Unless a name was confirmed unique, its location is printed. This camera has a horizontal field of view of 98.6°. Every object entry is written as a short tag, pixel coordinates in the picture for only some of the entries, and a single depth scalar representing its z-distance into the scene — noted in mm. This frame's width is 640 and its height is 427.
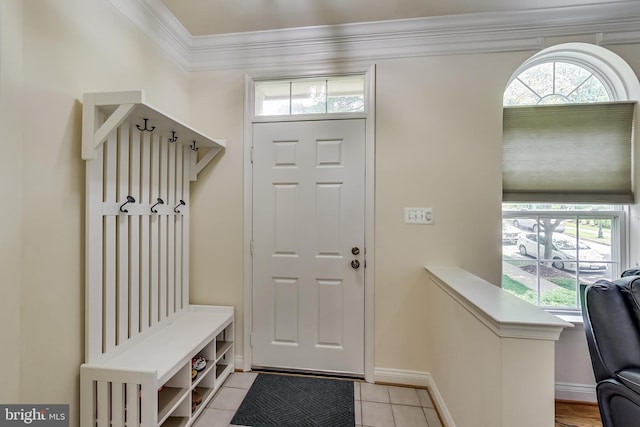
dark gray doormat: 1691
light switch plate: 2055
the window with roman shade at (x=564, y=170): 1975
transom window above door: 2178
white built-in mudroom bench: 1336
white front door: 2119
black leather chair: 1096
